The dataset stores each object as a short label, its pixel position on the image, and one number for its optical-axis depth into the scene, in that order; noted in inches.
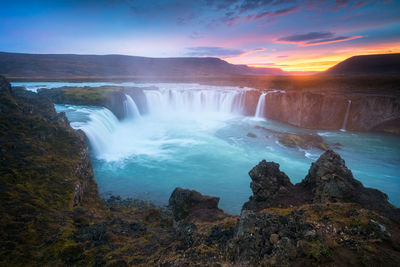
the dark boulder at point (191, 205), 381.4
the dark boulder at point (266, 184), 359.7
